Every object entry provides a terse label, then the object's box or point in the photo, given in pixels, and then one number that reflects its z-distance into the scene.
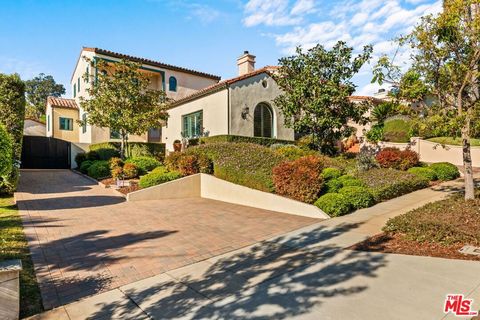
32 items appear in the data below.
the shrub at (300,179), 9.66
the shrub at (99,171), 16.64
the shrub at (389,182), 10.53
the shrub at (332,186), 10.28
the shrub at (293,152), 15.57
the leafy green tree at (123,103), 17.72
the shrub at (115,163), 16.16
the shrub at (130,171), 15.45
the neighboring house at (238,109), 18.05
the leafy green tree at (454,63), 7.78
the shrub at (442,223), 5.99
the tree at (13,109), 12.20
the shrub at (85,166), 18.67
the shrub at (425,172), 13.20
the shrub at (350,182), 10.55
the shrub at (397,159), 14.90
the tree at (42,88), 64.34
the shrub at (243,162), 11.43
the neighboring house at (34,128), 32.16
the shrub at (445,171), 13.81
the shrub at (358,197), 9.44
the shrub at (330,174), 11.04
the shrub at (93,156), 20.19
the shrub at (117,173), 15.27
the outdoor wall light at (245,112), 18.48
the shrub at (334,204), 8.91
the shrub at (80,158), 20.70
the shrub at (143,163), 16.72
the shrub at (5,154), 8.09
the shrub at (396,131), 24.39
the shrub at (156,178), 13.14
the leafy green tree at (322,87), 16.19
